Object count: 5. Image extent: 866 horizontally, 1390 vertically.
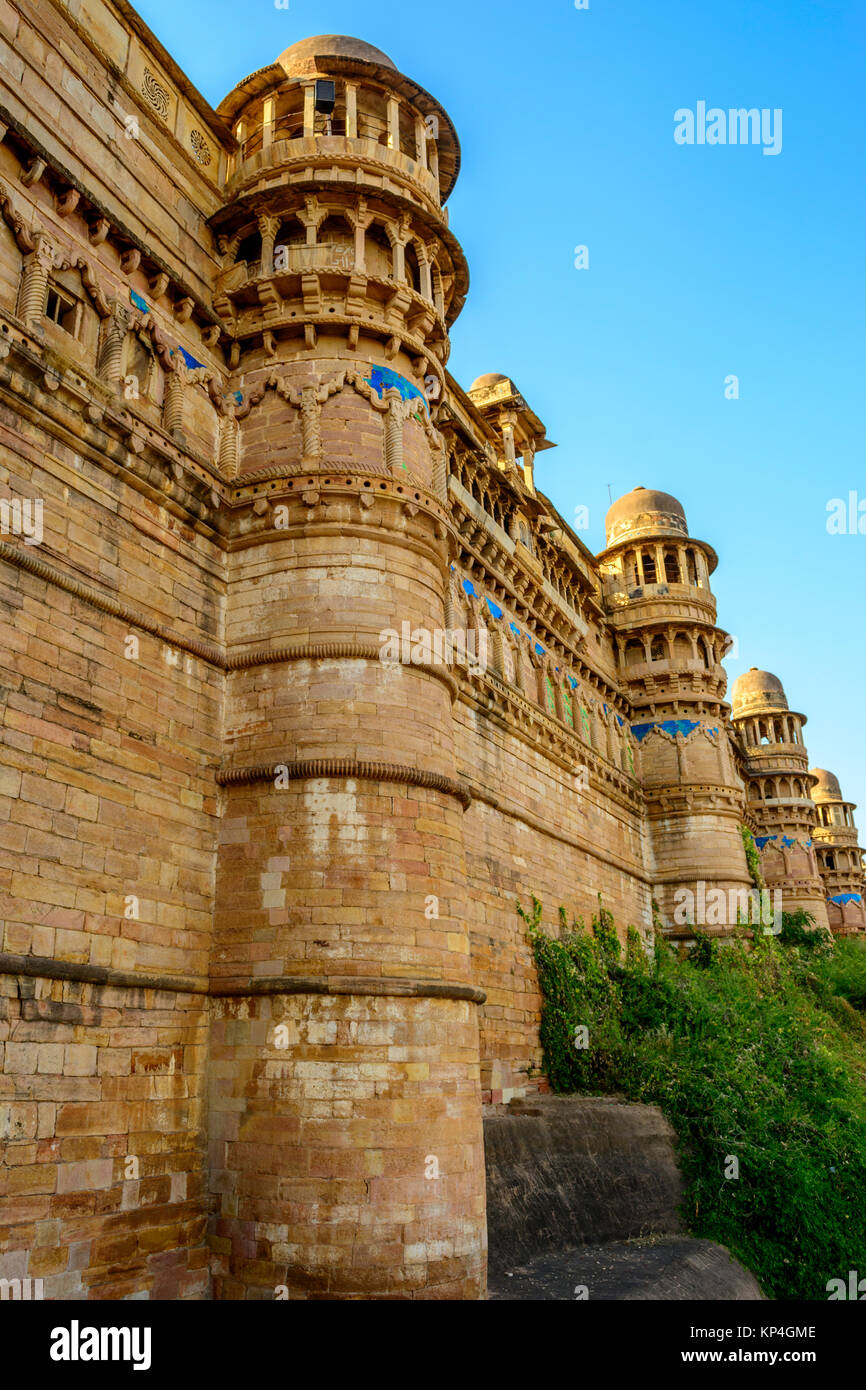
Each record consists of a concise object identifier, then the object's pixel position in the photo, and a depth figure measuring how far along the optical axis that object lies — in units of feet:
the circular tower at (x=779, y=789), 140.77
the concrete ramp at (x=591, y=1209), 36.47
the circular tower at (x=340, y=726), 29.22
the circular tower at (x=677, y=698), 88.94
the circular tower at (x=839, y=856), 179.63
